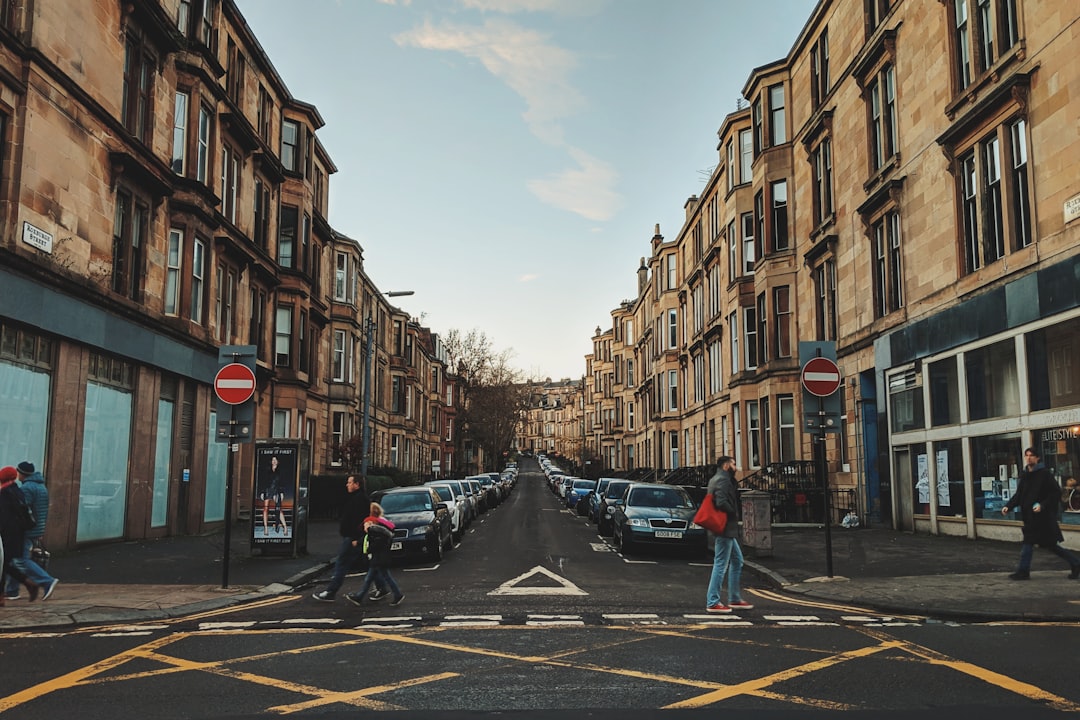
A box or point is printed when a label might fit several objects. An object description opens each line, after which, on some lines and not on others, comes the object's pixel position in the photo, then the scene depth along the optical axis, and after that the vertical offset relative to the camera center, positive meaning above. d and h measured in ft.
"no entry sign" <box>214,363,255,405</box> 42.01 +4.07
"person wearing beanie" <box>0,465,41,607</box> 36.42 -2.52
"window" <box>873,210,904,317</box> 72.69 +17.30
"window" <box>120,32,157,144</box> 66.28 +29.52
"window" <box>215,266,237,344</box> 86.07 +16.74
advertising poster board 55.57 -1.78
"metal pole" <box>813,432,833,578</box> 42.06 -2.75
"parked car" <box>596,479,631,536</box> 77.46 -3.04
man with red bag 34.71 -3.35
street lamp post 97.09 +9.02
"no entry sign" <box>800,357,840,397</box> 43.27 +4.64
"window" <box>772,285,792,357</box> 97.91 +17.08
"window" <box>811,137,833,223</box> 88.43 +29.81
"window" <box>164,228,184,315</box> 74.18 +16.95
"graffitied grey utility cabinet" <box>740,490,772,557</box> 54.24 -3.38
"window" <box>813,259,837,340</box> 87.97 +17.53
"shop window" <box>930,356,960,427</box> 62.69 +5.60
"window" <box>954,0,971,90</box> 60.80 +29.90
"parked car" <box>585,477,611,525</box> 88.40 -3.25
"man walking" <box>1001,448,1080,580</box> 39.04 -1.99
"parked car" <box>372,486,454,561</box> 53.26 -3.22
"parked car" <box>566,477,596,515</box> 118.23 -3.34
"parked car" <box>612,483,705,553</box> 58.08 -3.72
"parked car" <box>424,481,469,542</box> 69.50 -2.96
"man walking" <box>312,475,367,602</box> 38.24 -2.71
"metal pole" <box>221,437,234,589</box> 40.37 -2.38
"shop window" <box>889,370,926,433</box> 68.54 +5.57
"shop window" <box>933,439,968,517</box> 61.62 -0.64
